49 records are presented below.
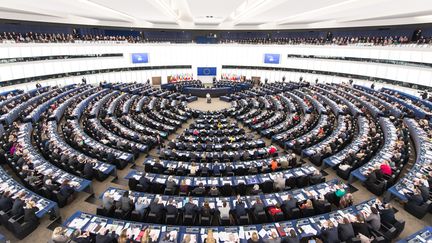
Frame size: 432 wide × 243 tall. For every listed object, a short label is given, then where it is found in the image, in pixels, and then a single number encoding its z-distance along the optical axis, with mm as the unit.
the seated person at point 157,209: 10047
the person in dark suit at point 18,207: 9820
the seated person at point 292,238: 8180
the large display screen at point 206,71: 49500
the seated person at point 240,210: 9961
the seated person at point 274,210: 10135
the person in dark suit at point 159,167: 14172
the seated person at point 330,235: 8389
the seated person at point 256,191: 11500
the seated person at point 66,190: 11557
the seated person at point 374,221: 9125
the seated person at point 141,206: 10305
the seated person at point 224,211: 9969
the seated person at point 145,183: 12200
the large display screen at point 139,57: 44284
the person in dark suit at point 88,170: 13500
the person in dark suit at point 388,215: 9570
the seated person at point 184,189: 11896
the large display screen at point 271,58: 46166
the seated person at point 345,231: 8490
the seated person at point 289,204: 10297
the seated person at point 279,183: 12344
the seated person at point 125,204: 10391
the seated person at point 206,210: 9922
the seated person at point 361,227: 8727
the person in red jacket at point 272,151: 16250
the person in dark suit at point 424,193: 10820
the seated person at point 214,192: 11531
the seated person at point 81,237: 8305
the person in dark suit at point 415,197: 10752
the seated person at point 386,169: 12773
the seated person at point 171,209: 9969
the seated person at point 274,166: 14078
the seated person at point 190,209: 10000
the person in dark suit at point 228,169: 13680
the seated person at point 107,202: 10614
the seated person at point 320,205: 10439
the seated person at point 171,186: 11836
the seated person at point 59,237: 8336
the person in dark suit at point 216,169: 13666
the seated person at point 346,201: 10969
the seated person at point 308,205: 10391
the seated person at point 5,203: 10009
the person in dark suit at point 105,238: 8242
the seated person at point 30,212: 9773
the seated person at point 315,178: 12797
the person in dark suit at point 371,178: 12641
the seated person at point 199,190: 11562
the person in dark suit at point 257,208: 10031
